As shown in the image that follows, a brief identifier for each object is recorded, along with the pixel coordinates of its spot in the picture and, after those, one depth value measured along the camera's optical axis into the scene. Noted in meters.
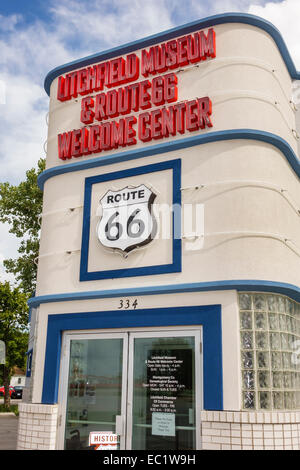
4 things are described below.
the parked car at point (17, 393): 43.54
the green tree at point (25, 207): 28.06
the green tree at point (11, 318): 30.94
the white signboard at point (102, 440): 8.07
